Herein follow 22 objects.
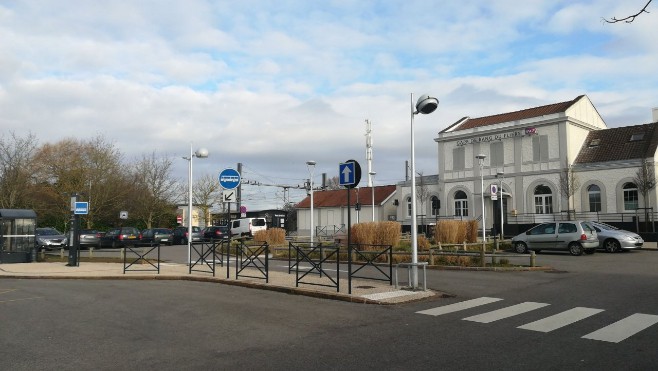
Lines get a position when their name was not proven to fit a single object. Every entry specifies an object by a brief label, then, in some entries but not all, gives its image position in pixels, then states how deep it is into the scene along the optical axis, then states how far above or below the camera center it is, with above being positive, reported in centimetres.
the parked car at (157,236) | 4091 -74
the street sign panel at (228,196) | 1595 +91
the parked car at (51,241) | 3120 -82
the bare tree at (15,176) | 3670 +360
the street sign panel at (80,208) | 2014 +72
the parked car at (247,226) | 4525 +0
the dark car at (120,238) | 3825 -82
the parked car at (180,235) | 4343 -72
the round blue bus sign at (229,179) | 1612 +145
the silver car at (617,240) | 2273 -71
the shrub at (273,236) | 2788 -54
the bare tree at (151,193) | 5106 +328
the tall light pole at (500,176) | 3805 +361
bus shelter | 2231 -33
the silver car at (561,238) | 2166 -60
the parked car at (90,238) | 3600 -77
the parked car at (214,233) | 4366 -57
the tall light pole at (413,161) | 1212 +148
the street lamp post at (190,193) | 1885 +121
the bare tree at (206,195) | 6094 +366
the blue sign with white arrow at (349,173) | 1199 +120
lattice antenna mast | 5828 +848
